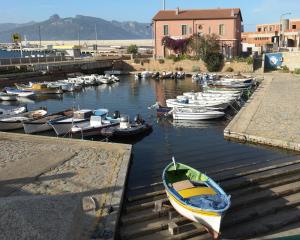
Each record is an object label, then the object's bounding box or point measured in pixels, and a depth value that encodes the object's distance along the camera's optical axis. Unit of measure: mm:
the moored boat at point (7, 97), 33439
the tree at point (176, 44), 52886
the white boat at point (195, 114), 22591
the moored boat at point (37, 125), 19538
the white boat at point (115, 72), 52451
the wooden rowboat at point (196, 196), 8692
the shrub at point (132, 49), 67362
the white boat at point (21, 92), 34302
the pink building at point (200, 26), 52575
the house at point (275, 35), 68072
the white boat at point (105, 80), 44302
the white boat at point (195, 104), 23807
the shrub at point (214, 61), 47646
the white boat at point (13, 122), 20581
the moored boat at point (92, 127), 18561
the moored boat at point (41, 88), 36076
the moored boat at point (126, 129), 18306
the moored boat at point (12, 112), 22203
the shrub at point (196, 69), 49777
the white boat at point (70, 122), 19050
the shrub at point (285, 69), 45146
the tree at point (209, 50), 47957
